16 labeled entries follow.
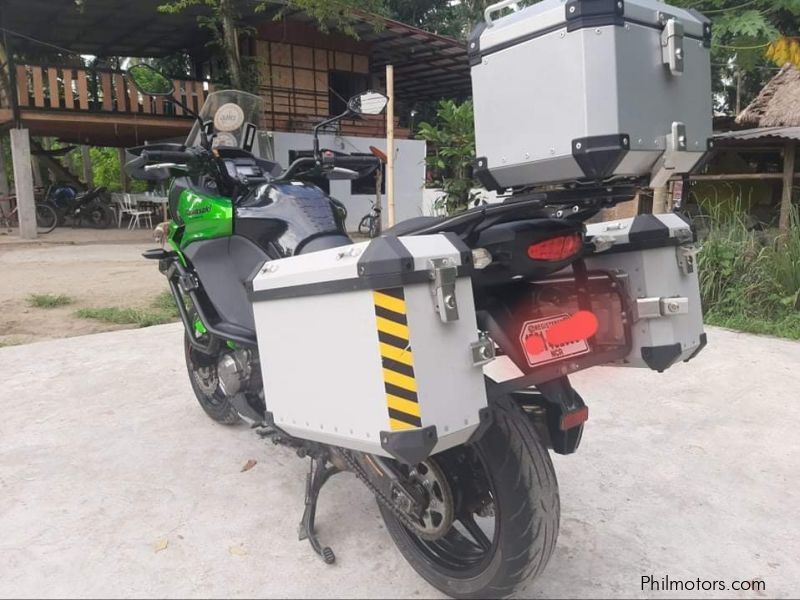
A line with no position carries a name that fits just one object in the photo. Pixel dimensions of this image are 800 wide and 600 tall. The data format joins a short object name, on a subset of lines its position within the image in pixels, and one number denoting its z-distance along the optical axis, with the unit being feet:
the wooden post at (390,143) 20.40
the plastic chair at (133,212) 49.67
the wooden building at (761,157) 22.18
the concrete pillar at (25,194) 40.45
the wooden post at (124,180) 58.85
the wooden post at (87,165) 67.24
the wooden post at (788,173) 20.66
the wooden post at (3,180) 50.94
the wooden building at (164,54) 39.93
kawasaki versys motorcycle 5.49
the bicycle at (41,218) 47.50
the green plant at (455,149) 25.66
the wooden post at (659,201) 18.02
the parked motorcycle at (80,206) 51.17
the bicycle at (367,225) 40.35
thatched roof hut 28.22
